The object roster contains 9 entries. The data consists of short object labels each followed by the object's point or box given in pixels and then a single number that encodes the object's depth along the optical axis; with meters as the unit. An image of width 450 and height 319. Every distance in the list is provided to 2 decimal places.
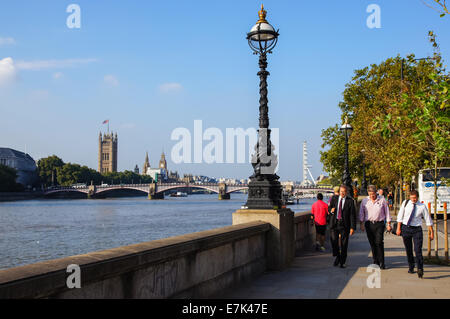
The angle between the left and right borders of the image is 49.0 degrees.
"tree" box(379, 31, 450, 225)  7.04
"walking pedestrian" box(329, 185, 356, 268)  9.71
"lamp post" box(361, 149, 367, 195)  30.41
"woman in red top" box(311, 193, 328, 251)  12.90
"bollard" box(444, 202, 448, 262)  10.21
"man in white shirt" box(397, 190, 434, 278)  8.49
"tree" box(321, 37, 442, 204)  22.28
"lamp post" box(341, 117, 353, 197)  21.92
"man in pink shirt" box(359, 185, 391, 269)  9.38
